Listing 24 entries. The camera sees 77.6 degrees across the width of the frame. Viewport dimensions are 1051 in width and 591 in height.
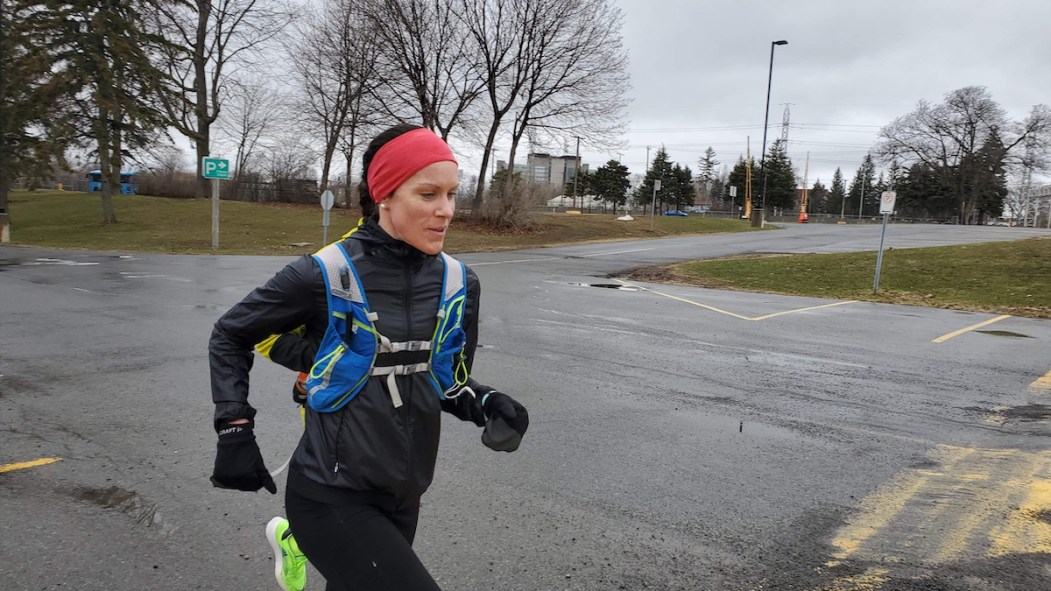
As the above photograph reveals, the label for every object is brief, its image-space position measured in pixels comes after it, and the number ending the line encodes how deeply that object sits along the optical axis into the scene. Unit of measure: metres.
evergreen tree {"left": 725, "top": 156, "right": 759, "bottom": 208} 83.00
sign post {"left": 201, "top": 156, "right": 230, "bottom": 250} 22.38
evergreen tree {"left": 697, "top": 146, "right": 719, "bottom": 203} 110.69
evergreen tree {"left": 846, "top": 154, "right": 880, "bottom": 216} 104.85
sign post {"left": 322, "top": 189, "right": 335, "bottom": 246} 22.09
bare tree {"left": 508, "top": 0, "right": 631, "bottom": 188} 34.06
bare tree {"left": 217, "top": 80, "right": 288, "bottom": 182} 57.91
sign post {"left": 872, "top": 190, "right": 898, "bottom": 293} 14.30
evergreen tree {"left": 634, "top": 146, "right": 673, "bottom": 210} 83.69
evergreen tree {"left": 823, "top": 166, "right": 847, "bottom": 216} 106.08
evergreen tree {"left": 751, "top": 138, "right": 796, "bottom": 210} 82.88
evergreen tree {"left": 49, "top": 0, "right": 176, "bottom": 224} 27.62
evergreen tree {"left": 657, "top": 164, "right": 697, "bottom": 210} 85.50
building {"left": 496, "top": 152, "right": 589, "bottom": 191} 100.93
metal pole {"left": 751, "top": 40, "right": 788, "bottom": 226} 43.79
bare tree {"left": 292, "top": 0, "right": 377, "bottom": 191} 35.38
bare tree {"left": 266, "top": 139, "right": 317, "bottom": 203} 46.25
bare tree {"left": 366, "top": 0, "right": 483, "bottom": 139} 33.09
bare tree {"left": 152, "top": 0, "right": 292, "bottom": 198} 32.62
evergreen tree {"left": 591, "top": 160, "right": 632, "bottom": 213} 85.88
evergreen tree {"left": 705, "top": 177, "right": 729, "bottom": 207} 103.94
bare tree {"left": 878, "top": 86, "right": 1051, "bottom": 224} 69.31
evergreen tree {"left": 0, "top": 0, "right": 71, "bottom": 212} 27.33
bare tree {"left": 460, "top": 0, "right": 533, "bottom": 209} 33.94
